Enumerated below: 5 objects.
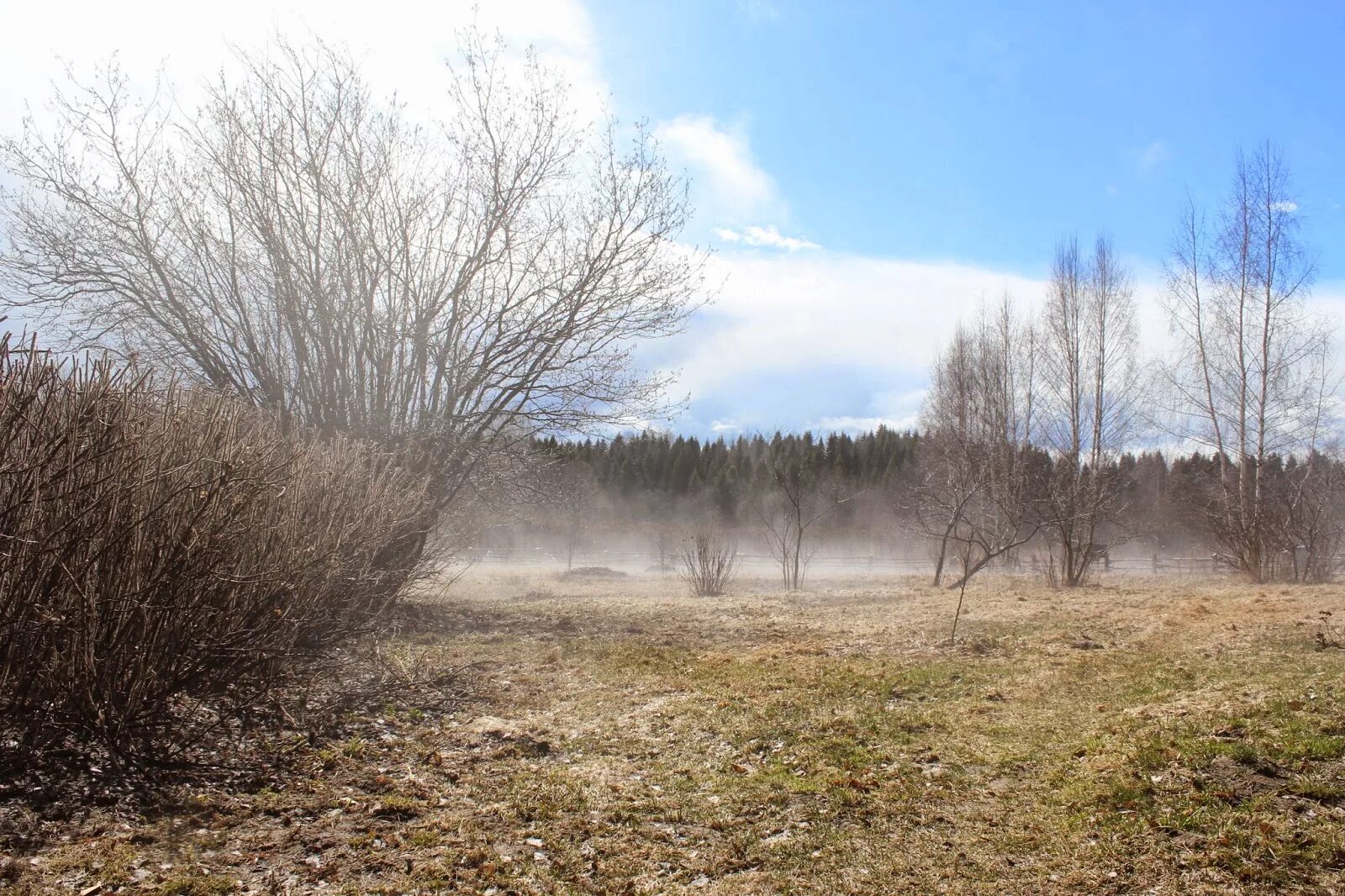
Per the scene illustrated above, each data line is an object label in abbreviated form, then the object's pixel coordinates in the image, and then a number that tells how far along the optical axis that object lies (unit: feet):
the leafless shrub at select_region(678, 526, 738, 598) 55.67
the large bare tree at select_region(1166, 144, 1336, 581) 54.39
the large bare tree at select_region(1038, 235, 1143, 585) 57.77
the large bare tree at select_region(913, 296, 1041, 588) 68.08
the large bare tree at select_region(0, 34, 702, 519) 37.68
